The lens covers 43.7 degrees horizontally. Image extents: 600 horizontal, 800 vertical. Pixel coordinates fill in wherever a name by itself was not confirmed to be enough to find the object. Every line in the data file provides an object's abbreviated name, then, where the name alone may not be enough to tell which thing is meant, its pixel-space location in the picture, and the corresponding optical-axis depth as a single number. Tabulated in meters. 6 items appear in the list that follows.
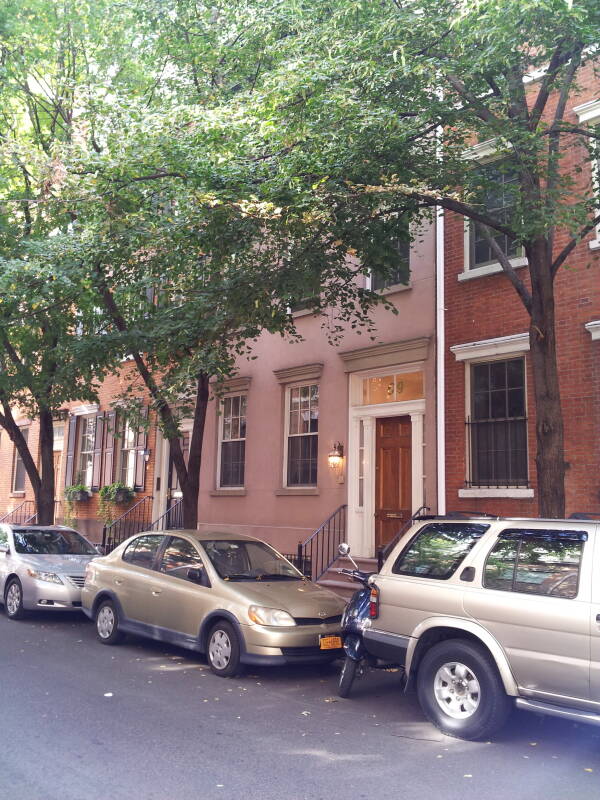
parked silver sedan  11.18
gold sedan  7.80
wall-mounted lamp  14.17
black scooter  7.07
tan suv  5.45
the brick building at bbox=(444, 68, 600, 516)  10.72
